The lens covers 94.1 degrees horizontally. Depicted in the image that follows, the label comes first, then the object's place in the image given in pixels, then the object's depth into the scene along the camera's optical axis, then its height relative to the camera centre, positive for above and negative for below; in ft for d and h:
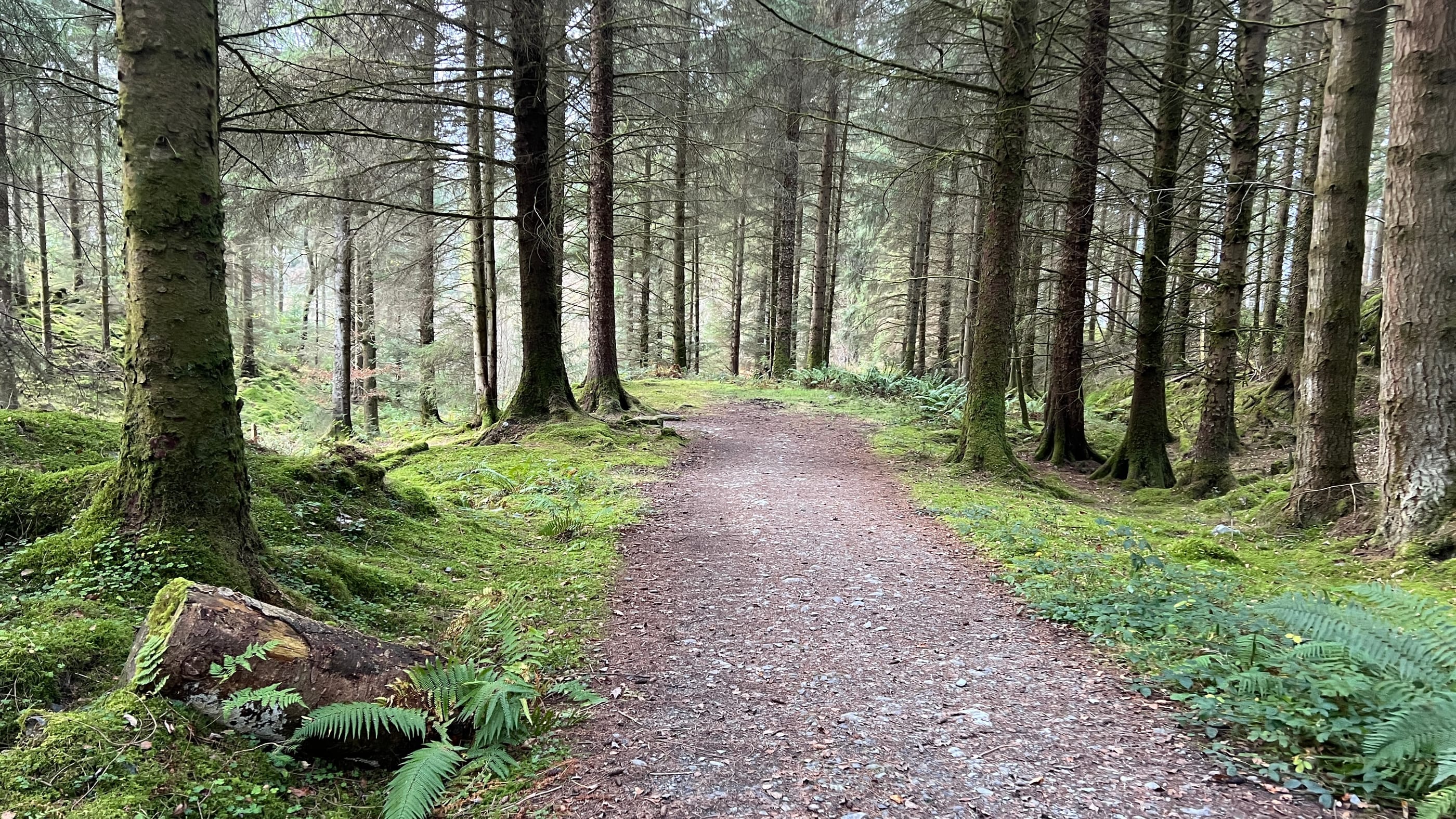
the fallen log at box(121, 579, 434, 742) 7.57 -3.55
